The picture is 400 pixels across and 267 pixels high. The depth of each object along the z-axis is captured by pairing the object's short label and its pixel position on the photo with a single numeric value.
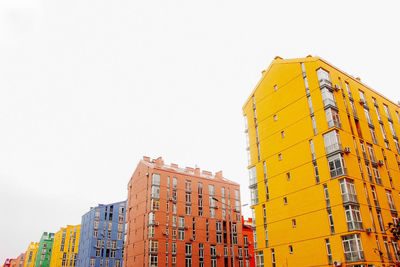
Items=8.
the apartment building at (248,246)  68.75
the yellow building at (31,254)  150.16
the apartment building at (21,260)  178.75
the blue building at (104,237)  88.62
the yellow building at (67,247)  107.00
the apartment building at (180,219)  61.00
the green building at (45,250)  133.12
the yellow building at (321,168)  33.03
